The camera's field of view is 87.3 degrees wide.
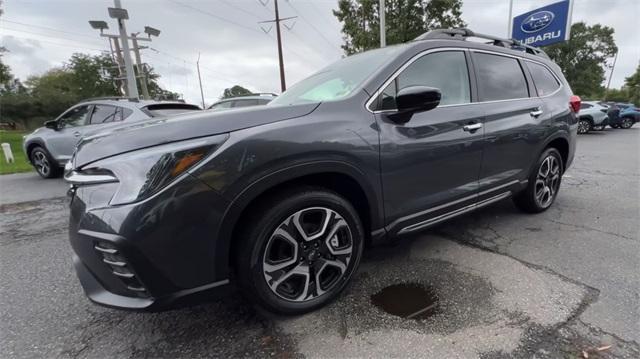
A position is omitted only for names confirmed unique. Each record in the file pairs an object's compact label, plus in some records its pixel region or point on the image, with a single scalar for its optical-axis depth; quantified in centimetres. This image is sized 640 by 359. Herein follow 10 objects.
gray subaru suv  162
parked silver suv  619
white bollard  1032
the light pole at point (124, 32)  1316
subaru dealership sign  1595
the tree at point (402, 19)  1780
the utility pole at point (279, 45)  2100
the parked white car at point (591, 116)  1567
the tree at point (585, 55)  4356
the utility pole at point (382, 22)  1378
